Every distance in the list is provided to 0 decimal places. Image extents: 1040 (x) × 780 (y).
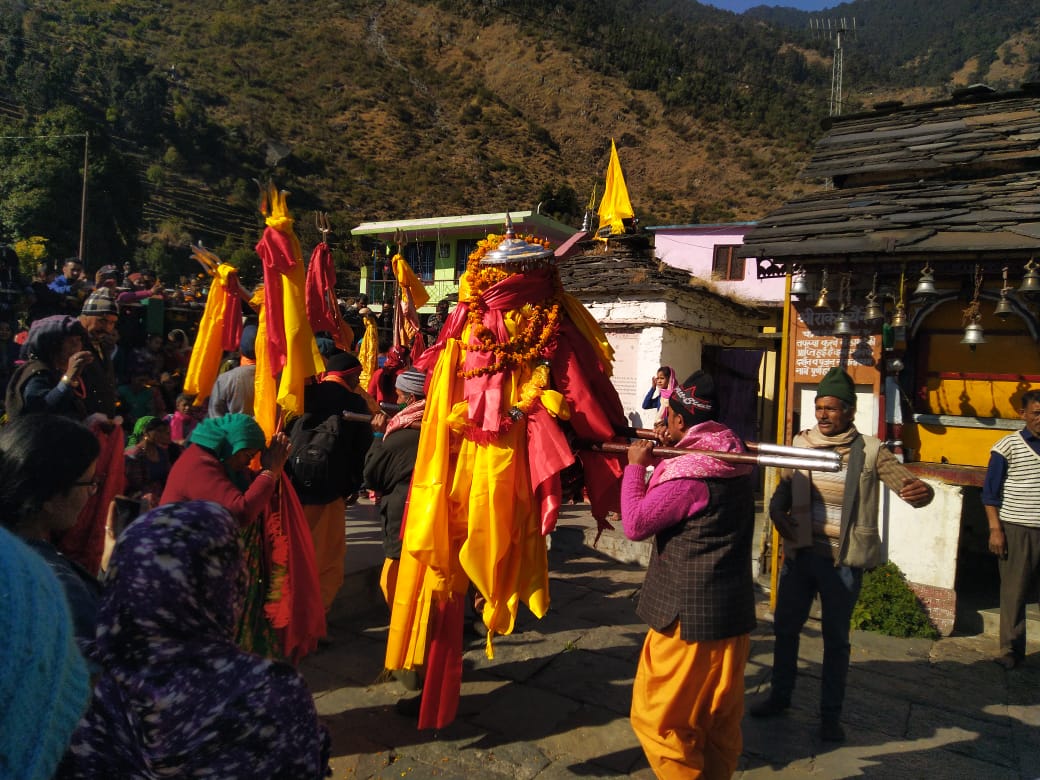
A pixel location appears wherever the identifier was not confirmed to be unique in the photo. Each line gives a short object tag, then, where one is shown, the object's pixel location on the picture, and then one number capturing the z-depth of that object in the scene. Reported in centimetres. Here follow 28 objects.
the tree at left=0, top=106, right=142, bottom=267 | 2438
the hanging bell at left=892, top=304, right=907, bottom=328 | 566
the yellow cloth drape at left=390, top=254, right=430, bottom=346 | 777
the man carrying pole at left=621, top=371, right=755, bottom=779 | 296
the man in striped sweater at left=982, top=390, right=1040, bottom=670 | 495
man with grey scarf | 373
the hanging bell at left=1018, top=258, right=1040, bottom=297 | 495
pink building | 1789
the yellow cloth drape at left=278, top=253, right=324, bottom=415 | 407
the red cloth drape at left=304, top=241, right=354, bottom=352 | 485
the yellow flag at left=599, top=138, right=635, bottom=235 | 1080
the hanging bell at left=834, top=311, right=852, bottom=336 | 589
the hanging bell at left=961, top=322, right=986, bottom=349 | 538
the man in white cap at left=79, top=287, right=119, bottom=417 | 420
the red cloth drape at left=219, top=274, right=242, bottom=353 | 526
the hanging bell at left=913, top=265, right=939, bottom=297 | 538
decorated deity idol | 335
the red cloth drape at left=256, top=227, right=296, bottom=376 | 420
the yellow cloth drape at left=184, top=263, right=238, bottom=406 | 527
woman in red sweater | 311
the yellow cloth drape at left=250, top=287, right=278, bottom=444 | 427
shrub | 559
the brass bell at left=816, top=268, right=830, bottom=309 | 573
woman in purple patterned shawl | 149
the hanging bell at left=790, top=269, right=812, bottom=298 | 602
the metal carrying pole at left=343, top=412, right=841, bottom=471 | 263
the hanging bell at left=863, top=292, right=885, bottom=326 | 570
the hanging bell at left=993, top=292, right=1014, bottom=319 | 527
